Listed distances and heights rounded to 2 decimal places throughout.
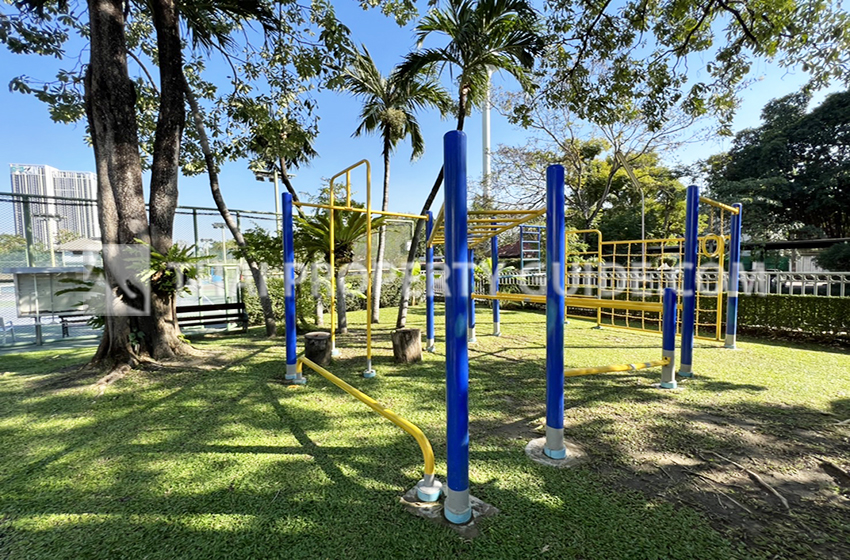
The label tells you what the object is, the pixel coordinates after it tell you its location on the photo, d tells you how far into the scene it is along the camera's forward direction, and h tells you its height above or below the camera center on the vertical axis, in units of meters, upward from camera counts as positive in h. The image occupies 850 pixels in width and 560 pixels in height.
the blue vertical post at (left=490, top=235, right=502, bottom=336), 6.98 -0.24
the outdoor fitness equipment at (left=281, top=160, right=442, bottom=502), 4.18 -0.25
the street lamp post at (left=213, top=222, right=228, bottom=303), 8.64 +0.26
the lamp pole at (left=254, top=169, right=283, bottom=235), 11.49 +2.87
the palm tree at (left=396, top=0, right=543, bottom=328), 6.19 +3.72
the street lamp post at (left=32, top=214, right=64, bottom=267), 6.72 +0.60
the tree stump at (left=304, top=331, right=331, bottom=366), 4.89 -1.09
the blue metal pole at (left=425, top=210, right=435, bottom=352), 5.70 -0.36
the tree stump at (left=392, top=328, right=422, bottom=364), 5.20 -1.15
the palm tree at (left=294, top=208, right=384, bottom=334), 5.49 +0.46
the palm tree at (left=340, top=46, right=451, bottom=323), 7.84 +3.55
